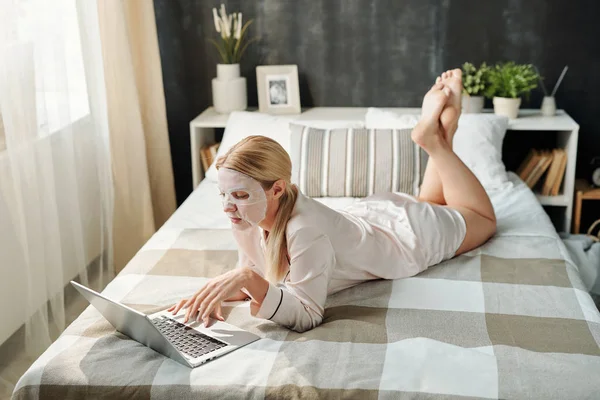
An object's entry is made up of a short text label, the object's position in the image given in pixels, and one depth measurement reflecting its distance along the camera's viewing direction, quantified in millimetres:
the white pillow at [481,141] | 3123
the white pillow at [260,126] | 3279
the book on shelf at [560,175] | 3365
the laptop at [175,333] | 1781
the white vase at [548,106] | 3447
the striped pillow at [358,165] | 3002
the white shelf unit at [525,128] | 3338
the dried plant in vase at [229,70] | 3621
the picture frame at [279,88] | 3691
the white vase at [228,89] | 3633
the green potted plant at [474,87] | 3404
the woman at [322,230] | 1944
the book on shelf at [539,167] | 3393
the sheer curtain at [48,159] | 2449
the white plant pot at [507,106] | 3382
